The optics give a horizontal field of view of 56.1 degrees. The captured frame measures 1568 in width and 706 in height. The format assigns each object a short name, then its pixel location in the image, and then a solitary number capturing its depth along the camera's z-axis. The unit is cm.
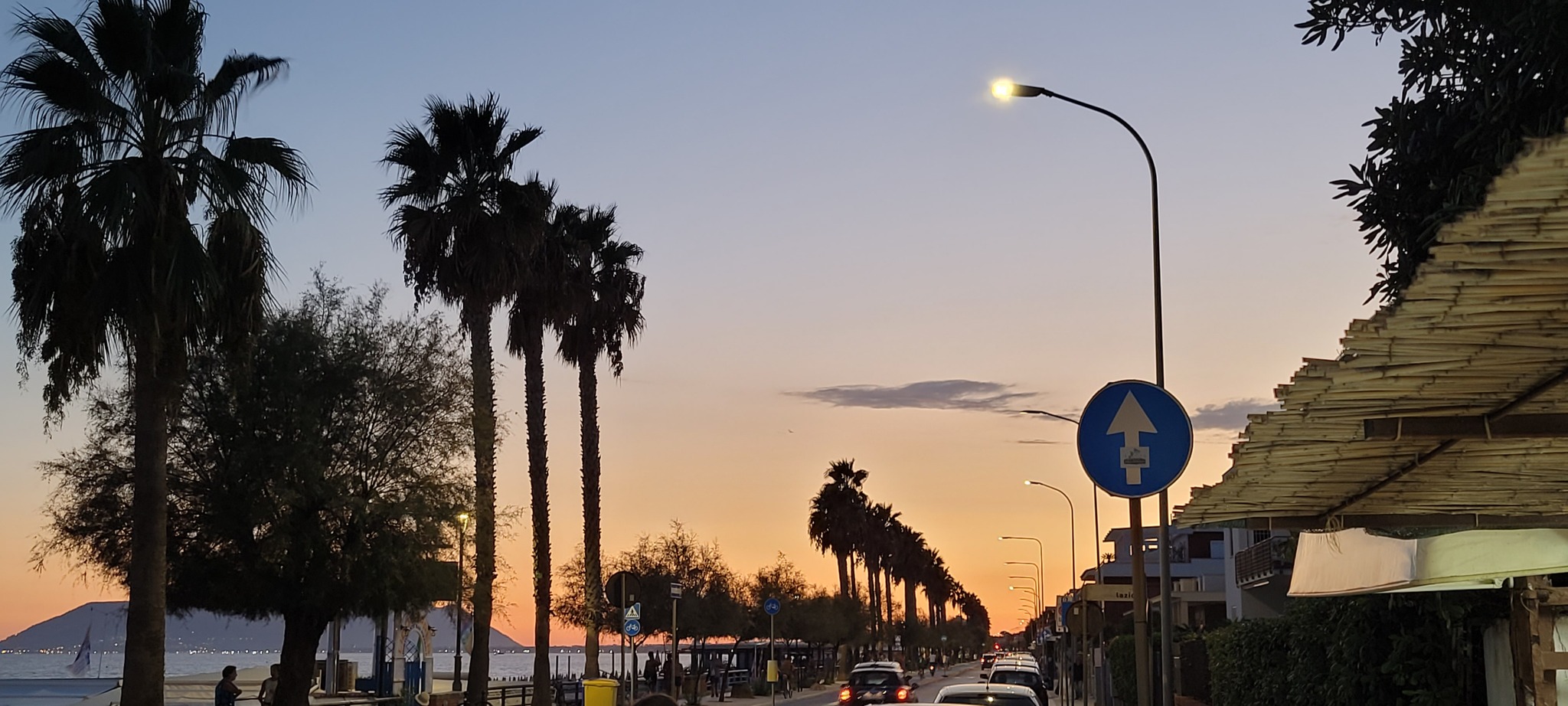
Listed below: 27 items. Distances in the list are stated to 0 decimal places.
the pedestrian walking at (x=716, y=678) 5834
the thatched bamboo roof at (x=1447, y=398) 399
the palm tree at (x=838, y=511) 9319
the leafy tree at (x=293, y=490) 2967
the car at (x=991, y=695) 1645
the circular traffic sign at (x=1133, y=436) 938
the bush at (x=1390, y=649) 1040
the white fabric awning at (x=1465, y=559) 809
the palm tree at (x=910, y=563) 12756
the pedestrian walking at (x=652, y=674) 5574
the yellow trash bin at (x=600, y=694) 2467
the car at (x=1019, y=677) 3179
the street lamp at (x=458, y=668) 4493
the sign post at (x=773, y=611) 4288
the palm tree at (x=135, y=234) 2236
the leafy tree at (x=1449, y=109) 915
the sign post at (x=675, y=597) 2620
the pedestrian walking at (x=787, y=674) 6544
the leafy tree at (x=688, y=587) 6662
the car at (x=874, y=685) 3731
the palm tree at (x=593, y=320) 4241
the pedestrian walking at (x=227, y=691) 2623
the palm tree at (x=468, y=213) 3603
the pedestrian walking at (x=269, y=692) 3017
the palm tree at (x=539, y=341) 3862
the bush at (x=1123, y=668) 3331
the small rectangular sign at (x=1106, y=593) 2784
